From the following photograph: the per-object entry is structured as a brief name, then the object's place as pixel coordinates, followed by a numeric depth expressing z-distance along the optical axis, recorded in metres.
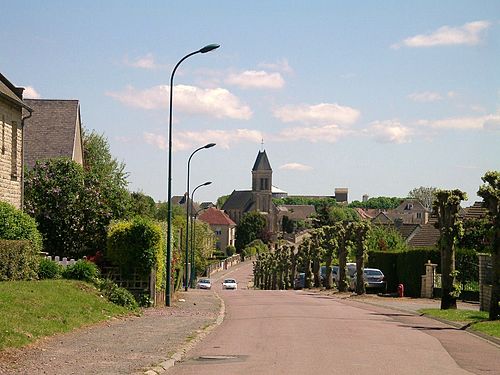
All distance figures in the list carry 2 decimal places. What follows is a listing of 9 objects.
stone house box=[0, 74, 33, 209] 32.97
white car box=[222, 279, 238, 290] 81.00
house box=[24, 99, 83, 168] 49.66
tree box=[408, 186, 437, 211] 172.25
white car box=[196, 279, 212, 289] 78.06
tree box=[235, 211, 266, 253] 175.25
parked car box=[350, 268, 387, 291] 53.70
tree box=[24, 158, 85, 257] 39.84
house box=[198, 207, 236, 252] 186.88
